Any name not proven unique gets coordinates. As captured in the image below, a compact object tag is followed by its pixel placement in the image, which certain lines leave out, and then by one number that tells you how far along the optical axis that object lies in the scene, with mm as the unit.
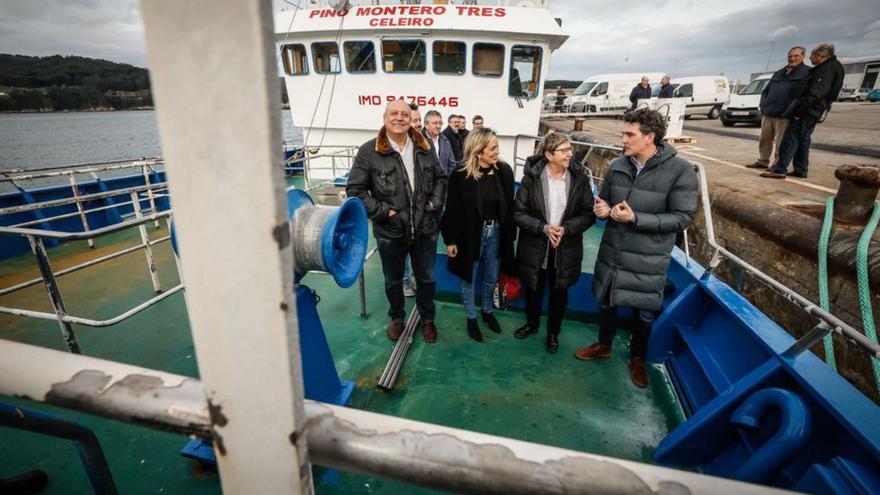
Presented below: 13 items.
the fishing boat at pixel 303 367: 469
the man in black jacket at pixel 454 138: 5664
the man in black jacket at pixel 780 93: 5152
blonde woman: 2957
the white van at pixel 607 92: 21953
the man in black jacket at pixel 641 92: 13795
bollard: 3066
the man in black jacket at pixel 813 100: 4875
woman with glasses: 2832
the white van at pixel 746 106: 14391
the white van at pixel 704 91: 19766
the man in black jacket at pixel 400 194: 2721
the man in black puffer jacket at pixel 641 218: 2426
